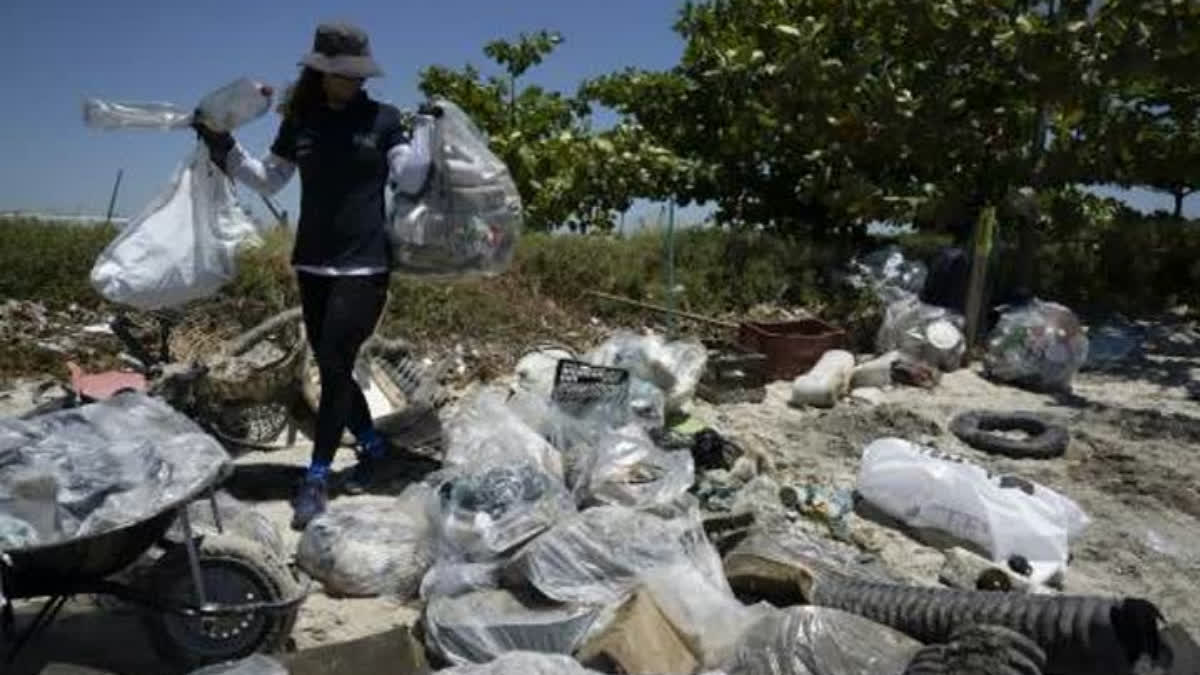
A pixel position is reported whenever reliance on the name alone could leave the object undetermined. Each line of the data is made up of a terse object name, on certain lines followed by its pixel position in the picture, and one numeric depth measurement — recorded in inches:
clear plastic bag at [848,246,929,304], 382.0
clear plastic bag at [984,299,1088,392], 310.5
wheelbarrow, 108.0
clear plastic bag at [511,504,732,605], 135.3
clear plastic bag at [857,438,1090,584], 169.6
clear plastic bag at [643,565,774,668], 126.5
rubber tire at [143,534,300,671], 121.7
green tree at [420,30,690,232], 421.1
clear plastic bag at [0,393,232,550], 106.3
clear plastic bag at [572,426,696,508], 161.2
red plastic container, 295.7
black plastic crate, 200.7
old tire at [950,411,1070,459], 233.3
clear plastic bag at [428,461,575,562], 145.6
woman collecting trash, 169.2
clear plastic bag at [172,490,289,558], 145.7
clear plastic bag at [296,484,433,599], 147.8
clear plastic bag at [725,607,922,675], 120.0
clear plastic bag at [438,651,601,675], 111.8
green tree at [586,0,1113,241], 370.3
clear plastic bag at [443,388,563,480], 173.6
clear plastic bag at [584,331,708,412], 226.5
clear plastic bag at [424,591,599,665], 125.9
